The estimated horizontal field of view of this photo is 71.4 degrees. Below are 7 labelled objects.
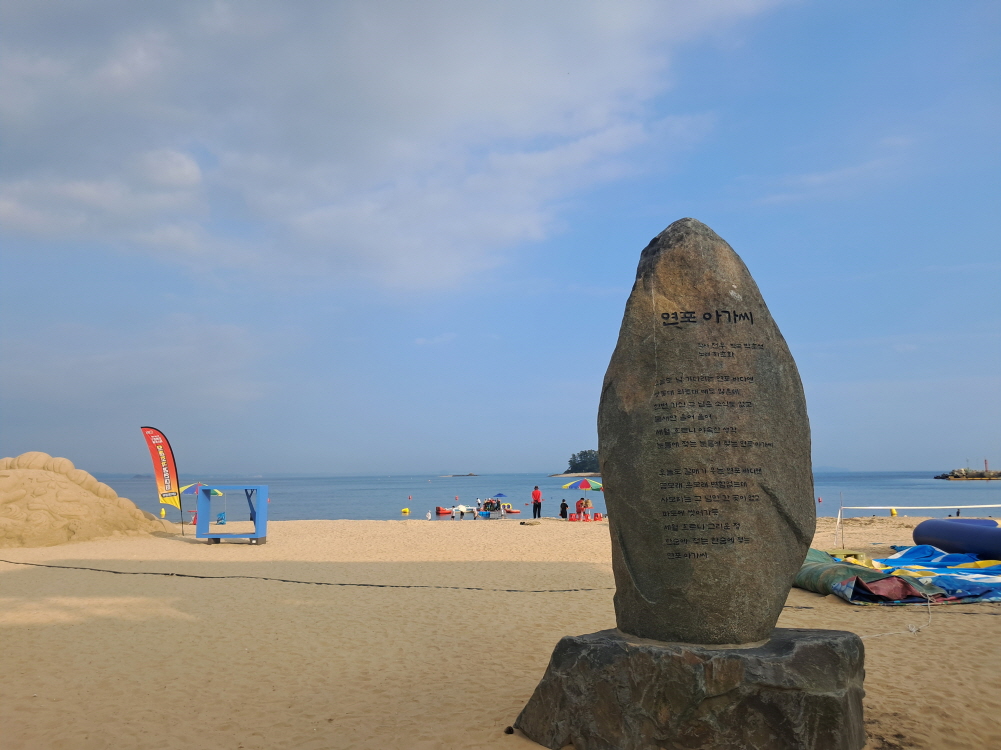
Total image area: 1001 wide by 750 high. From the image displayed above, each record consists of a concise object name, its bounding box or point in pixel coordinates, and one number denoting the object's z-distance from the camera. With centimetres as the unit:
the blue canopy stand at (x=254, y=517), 1977
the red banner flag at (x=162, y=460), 2139
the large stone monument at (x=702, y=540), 427
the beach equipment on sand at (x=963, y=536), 1238
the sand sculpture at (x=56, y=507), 1922
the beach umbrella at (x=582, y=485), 2693
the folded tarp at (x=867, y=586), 980
